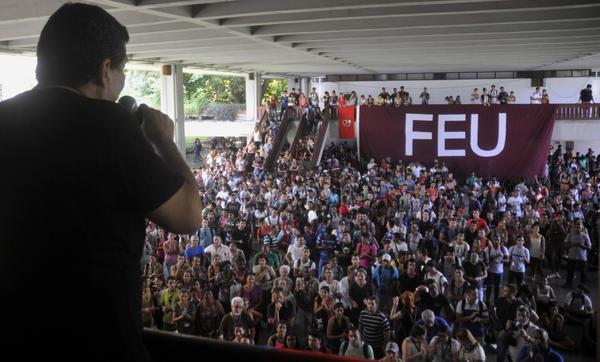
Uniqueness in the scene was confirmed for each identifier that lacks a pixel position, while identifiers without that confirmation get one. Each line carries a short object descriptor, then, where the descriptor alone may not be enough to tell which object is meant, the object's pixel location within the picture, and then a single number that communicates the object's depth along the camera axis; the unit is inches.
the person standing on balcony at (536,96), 891.6
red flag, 765.9
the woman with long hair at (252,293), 292.0
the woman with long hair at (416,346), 223.8
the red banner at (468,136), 647.1
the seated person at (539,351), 223.9
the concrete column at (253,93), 1002.1
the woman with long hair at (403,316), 267.0
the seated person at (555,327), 278.8
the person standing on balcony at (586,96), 768.3
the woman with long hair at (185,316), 276.1
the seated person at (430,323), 239.0
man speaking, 34.2
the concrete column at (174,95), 743.7
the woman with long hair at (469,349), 219.0
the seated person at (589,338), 269.3
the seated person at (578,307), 310.8
